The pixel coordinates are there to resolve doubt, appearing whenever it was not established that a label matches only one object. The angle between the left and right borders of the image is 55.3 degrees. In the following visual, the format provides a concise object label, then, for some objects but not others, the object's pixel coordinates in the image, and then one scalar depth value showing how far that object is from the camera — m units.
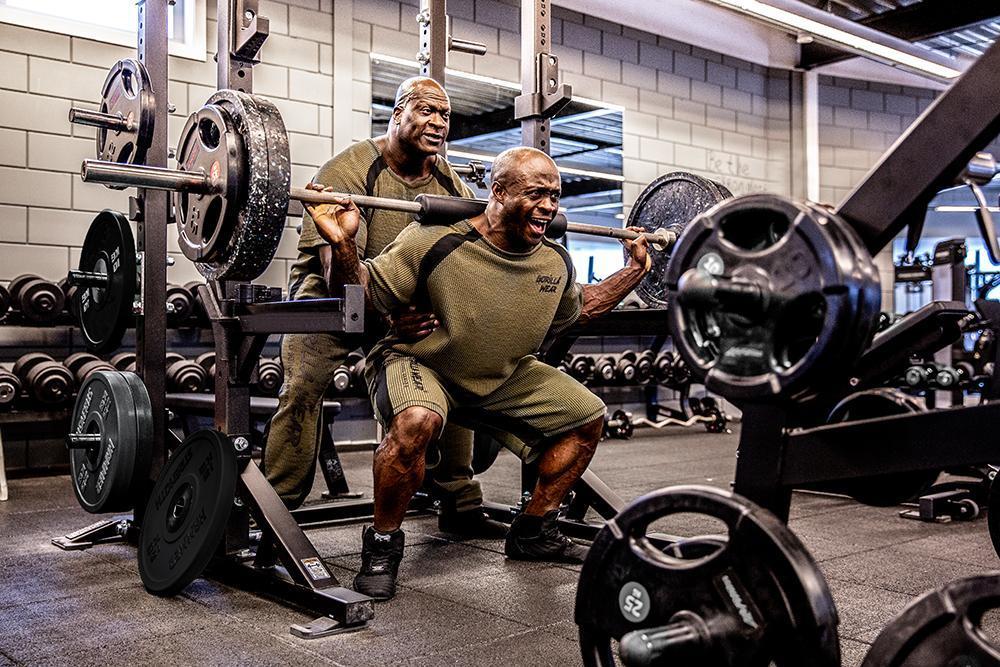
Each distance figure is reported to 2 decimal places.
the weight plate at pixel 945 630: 1.00
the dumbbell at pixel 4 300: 4.20
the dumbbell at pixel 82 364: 4.37
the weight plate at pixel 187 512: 2.15
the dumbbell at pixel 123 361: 4.46
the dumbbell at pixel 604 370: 6.19
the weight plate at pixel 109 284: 2.69
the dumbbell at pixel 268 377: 4.77
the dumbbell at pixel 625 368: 6.28
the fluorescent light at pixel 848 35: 6.04
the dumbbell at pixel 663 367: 6.50
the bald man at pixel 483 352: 2.27
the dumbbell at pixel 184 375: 4.53
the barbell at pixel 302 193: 2.15
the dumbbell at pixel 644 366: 6.39
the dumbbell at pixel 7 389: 4.09
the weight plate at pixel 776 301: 1.05
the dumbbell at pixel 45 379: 4.20
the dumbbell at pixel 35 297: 4.27
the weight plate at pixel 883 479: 1.35
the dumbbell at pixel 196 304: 4.66
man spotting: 2.80
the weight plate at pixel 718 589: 1.05
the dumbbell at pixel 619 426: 6.14
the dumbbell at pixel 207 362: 4.69
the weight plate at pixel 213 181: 2.15
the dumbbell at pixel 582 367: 6.14
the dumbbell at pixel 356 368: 5.09
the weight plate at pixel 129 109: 2.65
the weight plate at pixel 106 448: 2.53
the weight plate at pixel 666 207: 3.15
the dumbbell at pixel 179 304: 4.59
